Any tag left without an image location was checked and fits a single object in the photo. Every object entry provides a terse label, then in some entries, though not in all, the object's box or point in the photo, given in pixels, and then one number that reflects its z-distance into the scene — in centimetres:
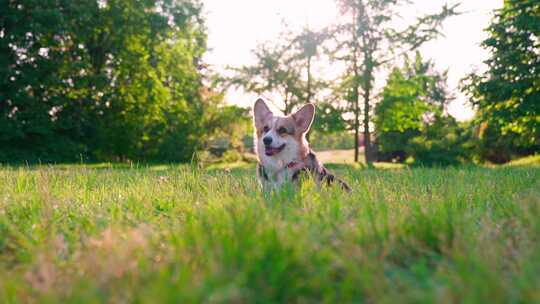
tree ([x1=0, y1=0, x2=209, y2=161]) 2027
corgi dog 521
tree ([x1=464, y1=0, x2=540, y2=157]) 1617
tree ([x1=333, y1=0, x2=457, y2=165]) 2186
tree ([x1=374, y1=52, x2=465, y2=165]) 2225
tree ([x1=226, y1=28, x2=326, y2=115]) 2325
